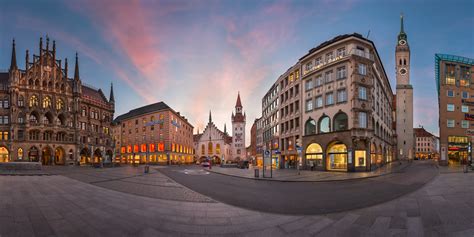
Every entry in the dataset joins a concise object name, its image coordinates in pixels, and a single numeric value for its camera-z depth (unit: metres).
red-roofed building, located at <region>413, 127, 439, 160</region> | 141.50
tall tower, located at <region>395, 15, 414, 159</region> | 74.84
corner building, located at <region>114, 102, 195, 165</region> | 77.88
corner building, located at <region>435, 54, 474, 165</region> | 52.25
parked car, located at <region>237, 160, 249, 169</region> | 47.62
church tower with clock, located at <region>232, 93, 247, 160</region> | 114.53
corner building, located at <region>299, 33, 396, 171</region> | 32.38
